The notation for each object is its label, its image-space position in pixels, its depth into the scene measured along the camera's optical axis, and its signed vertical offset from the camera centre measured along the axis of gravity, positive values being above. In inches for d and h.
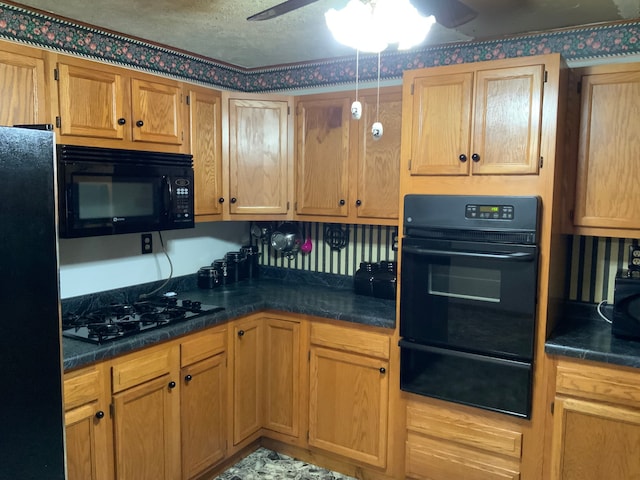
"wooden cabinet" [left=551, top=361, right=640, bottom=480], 82.4 -36.4
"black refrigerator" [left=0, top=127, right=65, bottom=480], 41.3 -9.6
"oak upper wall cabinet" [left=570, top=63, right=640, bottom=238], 91.1 +9.3
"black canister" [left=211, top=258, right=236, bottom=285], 133.5 -19.3
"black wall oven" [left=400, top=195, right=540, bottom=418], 87.9 -17.9
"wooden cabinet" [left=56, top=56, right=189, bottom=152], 89.7 +16.8
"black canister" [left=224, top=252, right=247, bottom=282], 138.2 -17.9
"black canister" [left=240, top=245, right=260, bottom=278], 142.3 -17.5
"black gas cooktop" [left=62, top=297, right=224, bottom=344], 89.6 -23.7
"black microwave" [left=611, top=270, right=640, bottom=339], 88.1 -18.2
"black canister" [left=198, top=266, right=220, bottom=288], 129.3 -20.4
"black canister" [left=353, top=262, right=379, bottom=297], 120.9 -18.8
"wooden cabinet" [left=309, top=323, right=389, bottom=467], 105.7 -41.2
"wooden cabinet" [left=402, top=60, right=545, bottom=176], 87.4 +14.6
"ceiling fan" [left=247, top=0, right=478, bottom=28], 62.5 +23.6
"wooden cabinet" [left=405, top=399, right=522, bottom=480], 93.5 -46.5
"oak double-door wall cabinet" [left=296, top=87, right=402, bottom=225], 113.5 +9.2
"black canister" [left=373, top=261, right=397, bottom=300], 116.7 -18.9
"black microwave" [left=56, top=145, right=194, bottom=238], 88.3 +0.9
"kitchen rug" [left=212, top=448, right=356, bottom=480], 112.1 -60.7
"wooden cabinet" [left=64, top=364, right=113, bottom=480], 79.7 -36.8
